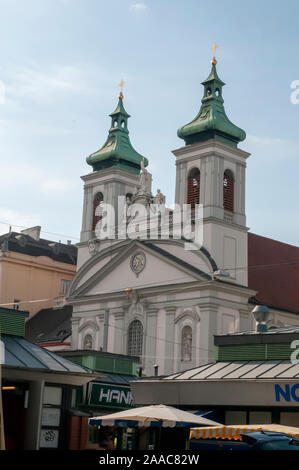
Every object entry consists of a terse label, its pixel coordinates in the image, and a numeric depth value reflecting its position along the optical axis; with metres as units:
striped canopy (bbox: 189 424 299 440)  18.42
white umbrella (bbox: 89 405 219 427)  20.95
